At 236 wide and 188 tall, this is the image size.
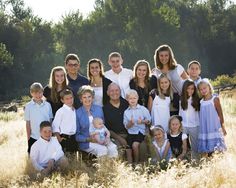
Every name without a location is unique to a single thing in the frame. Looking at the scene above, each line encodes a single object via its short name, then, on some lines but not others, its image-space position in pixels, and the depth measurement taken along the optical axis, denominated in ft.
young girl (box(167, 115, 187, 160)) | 24.56
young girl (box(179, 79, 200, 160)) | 25.38
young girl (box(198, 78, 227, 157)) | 24.97
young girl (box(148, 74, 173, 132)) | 25.30
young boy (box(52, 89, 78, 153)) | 23.84
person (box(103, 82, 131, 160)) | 24.67
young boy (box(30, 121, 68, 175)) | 22.65
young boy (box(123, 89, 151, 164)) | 24.50
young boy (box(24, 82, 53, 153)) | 24.17
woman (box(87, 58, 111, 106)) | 25.27
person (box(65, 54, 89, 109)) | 25.03
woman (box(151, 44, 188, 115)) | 25.93
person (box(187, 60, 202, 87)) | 26.20
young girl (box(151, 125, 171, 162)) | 24.03
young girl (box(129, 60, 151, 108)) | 25.57
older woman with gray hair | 23.63
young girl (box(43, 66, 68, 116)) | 24.21
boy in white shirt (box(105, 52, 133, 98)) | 26.19
